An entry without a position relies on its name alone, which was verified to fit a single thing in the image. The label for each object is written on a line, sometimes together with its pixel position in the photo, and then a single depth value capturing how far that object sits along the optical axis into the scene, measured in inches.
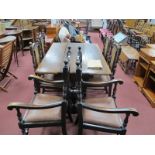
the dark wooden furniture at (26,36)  204.4
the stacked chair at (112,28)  246.0
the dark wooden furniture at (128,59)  146.4
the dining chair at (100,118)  57.4
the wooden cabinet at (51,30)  205.7
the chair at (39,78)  79.5
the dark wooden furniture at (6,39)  143.7
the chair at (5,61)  110.0
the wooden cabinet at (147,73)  109.8
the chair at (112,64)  93.7
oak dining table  83.3
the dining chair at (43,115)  58.8
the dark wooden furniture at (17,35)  177.8
